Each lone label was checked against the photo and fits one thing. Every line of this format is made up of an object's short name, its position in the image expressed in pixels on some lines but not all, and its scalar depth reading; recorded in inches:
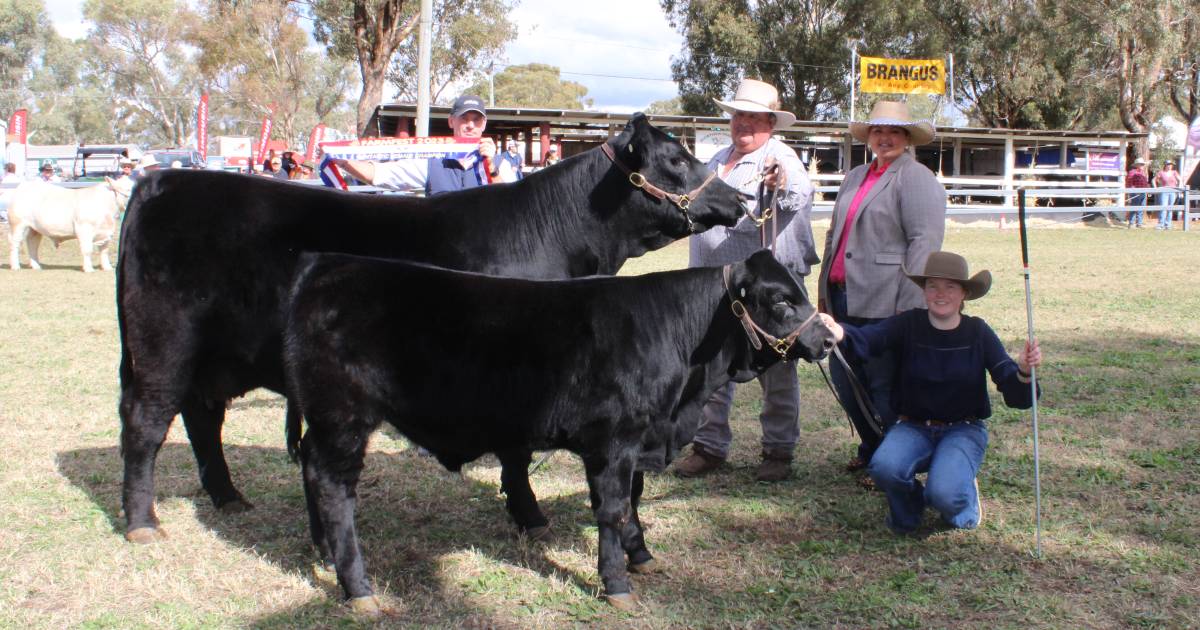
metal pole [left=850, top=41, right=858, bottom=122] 1441.6
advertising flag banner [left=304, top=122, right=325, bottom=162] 931.7
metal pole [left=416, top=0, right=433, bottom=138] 622.2
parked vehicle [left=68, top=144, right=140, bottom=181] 1545.5
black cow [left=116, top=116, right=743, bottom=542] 171.2
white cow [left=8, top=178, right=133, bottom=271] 630.5
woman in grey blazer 192.9
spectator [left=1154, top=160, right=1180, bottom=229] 995.3
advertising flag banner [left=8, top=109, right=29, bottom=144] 1314.0
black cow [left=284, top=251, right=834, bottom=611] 143.3
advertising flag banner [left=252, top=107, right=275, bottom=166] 1304.1
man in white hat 203.3
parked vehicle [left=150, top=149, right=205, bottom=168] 1354.6
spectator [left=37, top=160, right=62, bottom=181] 1064.5
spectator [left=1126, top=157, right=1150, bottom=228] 1174.3
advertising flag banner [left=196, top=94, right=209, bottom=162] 1300.4
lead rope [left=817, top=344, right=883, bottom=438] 179.8
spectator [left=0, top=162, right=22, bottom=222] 906.6
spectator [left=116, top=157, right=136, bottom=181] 753.4
